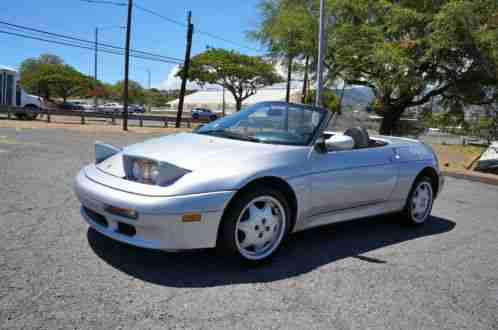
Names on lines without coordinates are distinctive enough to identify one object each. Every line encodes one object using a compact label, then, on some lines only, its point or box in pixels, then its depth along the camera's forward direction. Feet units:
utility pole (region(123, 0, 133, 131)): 71.82
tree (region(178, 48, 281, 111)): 167.12
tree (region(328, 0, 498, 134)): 45.85
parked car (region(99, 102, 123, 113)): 171.34
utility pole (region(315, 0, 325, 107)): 47.75
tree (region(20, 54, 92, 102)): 202.81
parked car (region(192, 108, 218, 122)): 146.82
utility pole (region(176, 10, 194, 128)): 89.71
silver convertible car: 10.47
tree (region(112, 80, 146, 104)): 345.51
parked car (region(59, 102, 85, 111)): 161.62
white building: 266.16
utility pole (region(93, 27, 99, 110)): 186.80
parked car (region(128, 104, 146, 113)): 201.90
